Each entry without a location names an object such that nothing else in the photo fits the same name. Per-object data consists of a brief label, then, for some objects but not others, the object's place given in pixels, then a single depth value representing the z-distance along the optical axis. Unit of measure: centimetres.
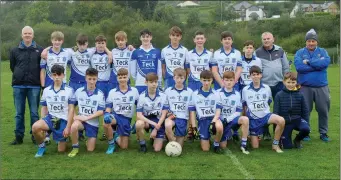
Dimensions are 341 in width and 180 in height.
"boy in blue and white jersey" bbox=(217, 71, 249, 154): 712
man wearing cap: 791
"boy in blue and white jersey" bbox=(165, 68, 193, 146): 719
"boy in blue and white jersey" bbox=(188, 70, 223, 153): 713
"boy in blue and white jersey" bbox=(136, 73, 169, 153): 704
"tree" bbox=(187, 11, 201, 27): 5038
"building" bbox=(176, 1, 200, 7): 9964
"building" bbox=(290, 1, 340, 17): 7315
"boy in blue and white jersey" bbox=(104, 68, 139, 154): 712
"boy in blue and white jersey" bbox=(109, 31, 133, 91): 805
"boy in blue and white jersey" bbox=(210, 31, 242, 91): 783
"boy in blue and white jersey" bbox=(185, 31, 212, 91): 792
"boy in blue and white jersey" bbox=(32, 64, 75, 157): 686
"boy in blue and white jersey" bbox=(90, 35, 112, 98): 796
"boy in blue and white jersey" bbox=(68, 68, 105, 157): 696
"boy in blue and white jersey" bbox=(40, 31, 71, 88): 768
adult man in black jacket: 763
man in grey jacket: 793
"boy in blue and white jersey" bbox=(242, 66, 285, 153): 722
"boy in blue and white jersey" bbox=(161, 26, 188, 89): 799
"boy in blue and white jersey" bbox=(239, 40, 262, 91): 785
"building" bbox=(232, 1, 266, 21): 8986
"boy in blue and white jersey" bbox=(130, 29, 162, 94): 802
